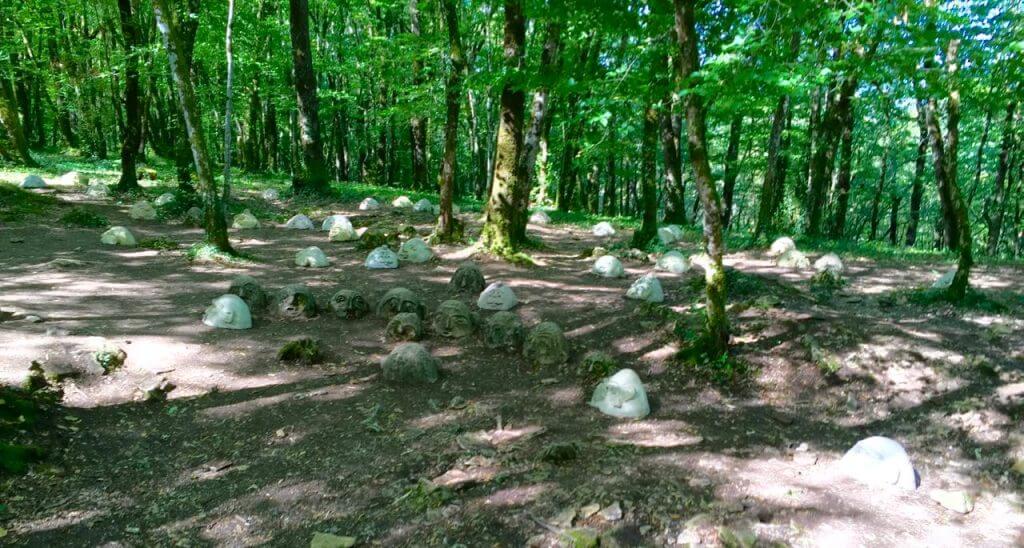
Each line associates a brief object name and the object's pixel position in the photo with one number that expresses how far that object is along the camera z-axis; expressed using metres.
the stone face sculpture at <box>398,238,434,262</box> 8.83
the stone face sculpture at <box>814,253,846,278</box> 8.26
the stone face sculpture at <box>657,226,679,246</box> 10.70
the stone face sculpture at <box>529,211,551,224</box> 13.41
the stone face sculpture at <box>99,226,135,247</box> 8.70
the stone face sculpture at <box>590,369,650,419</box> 4.58
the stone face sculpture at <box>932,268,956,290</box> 6.94
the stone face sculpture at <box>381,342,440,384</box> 5.00
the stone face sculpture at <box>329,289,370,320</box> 6.36
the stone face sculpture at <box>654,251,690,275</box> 8.42
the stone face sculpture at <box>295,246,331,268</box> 8.43
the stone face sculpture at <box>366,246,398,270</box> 8.49
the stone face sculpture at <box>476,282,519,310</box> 6.80
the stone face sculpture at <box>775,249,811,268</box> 8.92
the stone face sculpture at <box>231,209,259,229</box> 11.18
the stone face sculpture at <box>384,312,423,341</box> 5.93
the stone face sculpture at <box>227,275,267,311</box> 6.31
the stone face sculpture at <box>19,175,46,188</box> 12.05
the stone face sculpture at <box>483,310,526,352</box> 5.77
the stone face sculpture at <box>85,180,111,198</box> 12.47
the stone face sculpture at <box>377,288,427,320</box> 6.38
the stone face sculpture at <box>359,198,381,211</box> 13.11
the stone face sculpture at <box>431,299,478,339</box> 6.02
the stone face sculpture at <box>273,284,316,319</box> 6.30
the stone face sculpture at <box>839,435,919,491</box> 3.72
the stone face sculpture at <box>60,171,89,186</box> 13.21
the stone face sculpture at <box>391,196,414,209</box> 13.77
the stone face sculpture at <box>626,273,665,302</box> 6.81
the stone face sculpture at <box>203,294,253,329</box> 5.80
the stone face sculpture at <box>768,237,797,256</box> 9.97
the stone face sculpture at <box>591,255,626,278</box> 8.23
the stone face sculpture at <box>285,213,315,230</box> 11.46
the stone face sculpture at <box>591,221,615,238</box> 12.10
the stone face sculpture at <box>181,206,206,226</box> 10.77
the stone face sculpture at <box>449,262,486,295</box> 7.37
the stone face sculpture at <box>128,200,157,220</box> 10.88
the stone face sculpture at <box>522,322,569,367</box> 5.49
